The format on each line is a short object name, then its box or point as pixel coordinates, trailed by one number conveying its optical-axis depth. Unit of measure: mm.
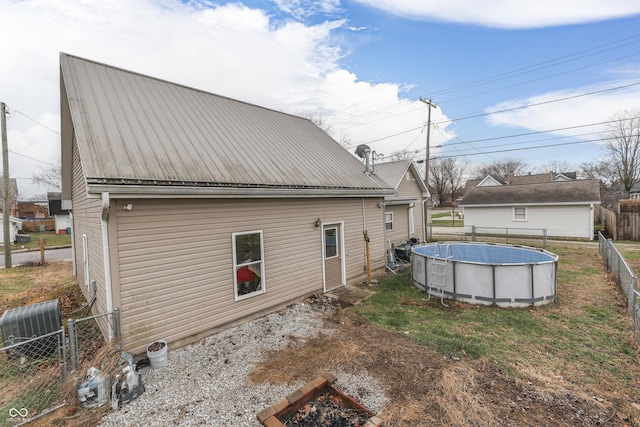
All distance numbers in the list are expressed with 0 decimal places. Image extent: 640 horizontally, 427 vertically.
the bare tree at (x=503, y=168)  60781
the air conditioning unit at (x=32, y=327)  5090
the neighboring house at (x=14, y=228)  24341
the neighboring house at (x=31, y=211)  42212
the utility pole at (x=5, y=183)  13328
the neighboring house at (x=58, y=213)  24669
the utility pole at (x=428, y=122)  19578
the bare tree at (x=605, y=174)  38462
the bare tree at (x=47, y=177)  35475
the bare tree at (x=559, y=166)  61219
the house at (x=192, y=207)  4816
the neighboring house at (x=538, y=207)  18109
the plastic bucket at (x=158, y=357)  4691
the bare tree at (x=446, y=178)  60312
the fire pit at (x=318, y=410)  3475
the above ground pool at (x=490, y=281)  7219
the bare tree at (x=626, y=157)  34438
